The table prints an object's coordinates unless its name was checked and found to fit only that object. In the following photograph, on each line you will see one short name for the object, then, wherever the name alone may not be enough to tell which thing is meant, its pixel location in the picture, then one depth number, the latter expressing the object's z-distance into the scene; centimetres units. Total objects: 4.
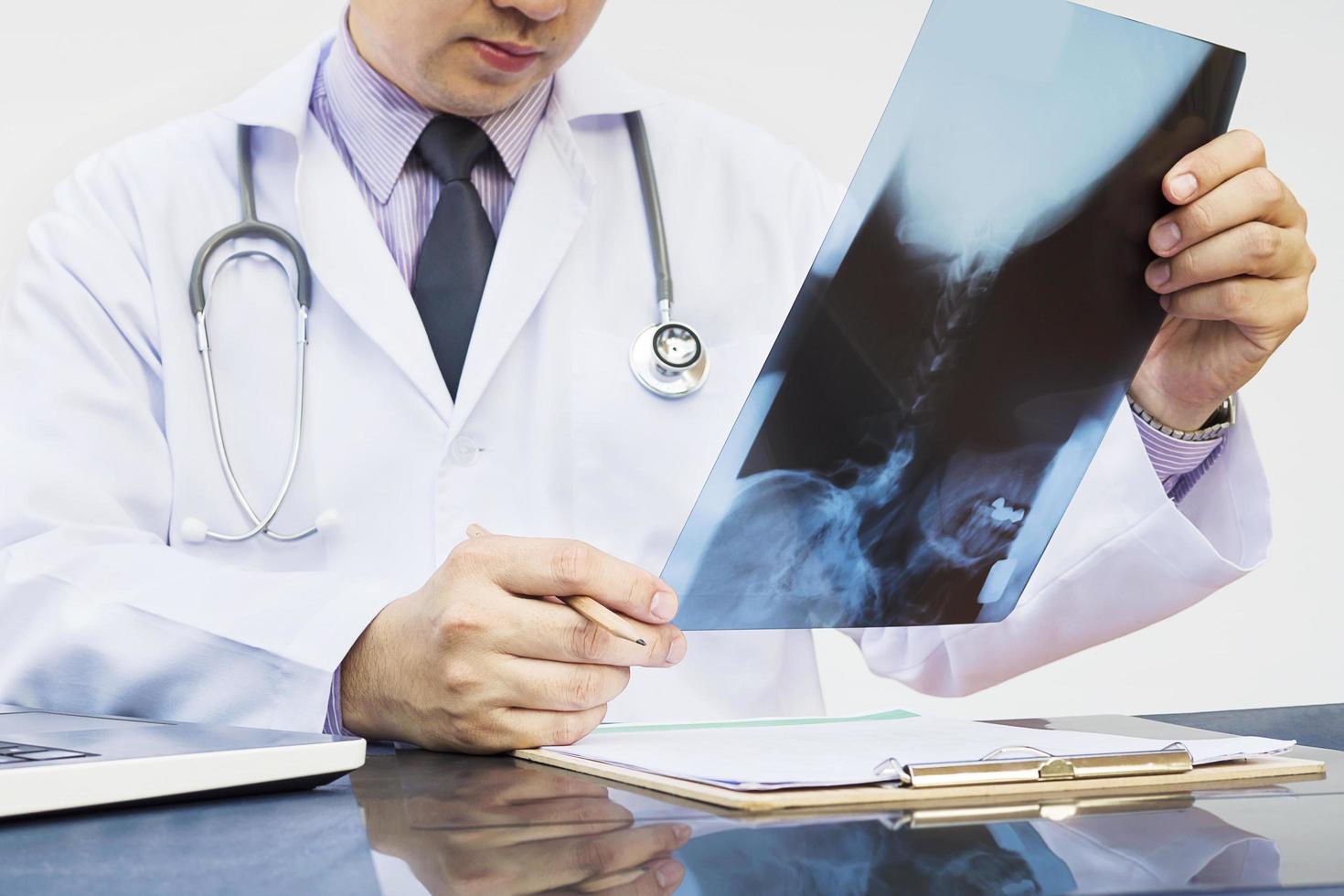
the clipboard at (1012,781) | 44
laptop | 42
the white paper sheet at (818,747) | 47
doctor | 74
